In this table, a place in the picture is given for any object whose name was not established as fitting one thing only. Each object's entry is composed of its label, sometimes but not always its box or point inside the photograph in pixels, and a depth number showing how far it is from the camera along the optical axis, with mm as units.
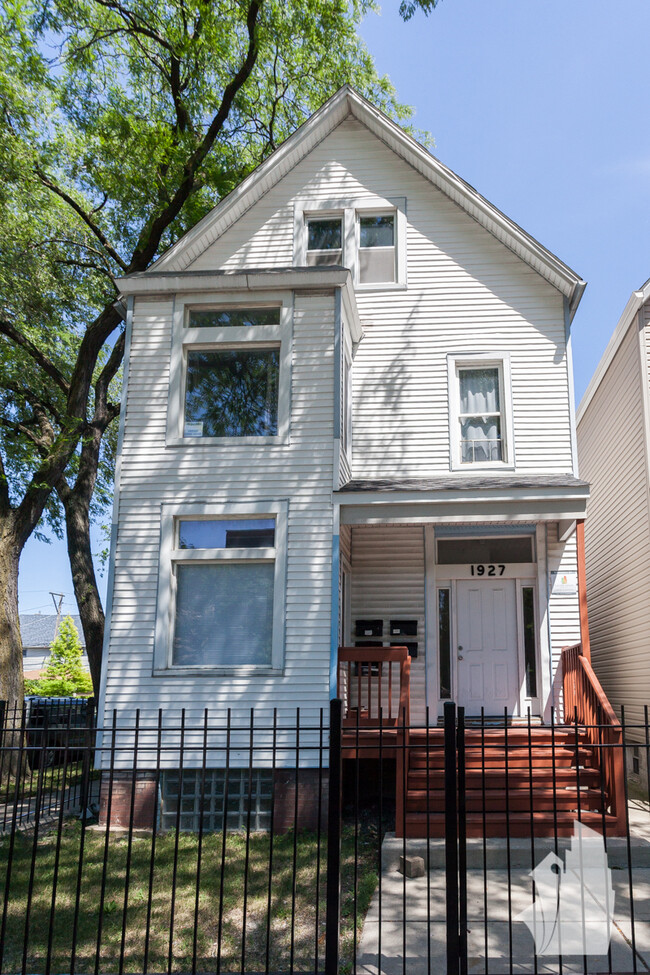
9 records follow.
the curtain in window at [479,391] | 12781
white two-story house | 10594
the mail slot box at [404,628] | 12289
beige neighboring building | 12867
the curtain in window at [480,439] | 12594
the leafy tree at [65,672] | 33875
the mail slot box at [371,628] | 12328
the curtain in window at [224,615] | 10477
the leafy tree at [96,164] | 15820
